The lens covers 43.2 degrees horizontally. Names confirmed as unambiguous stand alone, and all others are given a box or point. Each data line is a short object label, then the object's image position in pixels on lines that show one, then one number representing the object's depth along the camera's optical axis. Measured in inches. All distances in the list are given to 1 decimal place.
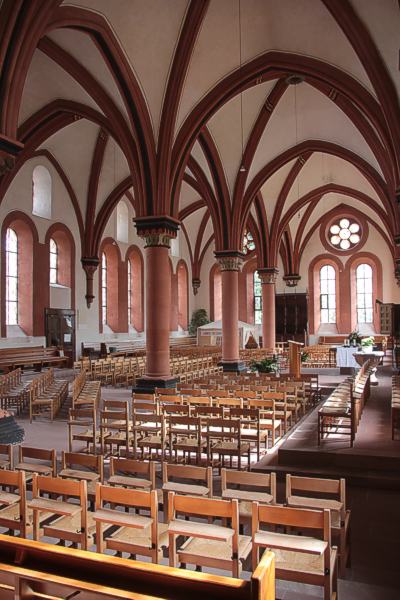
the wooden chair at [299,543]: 137.4
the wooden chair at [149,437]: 294.2
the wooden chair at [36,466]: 207.3
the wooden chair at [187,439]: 284.7
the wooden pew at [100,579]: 80.0
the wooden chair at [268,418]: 330.4
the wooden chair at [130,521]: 153.6
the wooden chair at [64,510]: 163.0
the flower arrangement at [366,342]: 734.5
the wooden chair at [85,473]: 200.8
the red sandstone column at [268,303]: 1023.0
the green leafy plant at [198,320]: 1450.5
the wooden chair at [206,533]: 146.2
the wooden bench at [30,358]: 750.5
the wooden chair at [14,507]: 172.7
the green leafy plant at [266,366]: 685.3
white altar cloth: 772.6
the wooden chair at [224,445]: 275.0
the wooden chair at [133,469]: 189.9
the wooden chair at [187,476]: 183.3
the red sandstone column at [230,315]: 796.0
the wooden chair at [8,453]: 217.2
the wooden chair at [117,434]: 300.1
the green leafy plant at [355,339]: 772.6
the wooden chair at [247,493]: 174.6
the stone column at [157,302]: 569.0
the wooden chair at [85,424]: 301.8
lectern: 637.9
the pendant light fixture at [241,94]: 531.7
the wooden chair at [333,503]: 166.4
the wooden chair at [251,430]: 301.7
